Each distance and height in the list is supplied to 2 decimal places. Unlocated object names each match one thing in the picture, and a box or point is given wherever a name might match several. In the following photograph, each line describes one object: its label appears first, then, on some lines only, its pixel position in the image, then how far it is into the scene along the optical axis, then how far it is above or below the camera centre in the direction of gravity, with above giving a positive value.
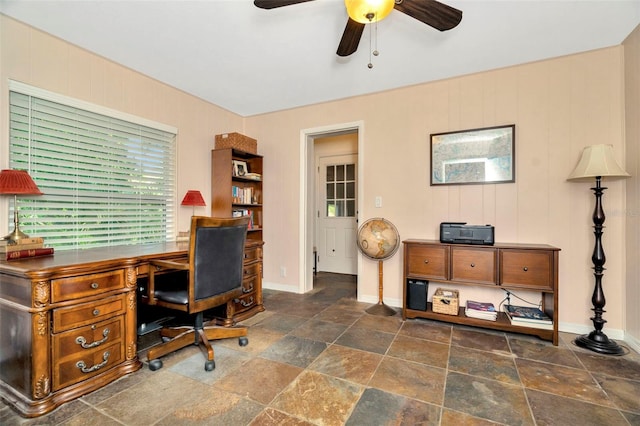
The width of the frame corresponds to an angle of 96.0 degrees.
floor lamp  2.13 -0.06
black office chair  1.88 -0.48
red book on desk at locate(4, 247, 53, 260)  1.73 -0.25
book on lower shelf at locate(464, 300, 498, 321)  2.51 -0.86
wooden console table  2.31 -0.48
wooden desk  1.48 -0.64
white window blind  2.12 +0.37
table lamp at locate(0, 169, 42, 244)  1.80 +0.17
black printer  2.50 -0.17
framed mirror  2.71 +0.57
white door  4.86 -0.02
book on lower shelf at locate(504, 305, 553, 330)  2.32 -0.86
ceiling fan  1.45 +1.12
